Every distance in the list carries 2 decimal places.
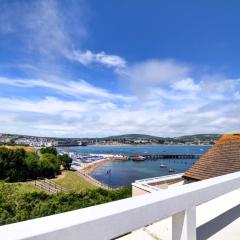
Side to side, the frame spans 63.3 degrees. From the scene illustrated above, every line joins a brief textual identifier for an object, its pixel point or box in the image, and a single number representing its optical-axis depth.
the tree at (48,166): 43.08
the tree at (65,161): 56.06
